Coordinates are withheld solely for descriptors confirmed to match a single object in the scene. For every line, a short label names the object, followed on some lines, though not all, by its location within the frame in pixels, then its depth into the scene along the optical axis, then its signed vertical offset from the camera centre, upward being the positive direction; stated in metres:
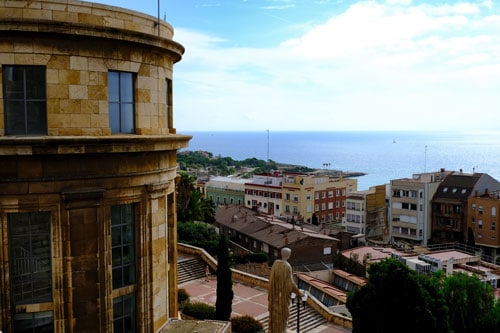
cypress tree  29.16 -9.17
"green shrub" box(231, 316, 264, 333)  29.09 -11.18
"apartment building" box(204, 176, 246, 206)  101.25 -10.95
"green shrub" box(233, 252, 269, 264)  46.78 -11.57
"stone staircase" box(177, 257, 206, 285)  38.89 -10.71
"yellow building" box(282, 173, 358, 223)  85.81 -9.66
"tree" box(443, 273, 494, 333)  32.84 -11.21
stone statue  13.63 -4.34
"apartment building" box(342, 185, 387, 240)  82.38 -12.70
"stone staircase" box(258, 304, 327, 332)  31.46 -12.16
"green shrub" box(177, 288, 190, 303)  32.38 -10.51
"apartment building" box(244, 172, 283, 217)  90.44 -10.25
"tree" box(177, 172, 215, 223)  53.33 -7.51
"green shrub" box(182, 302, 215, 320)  30.61 -10.88
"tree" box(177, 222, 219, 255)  47.00 -9.47
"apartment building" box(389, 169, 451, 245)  77.12 -11.02
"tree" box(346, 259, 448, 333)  26.45 -9.18
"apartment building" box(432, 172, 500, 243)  75.06 -9.66
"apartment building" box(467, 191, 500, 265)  70.88 -12.32
